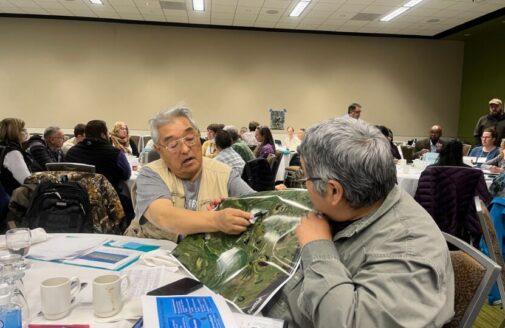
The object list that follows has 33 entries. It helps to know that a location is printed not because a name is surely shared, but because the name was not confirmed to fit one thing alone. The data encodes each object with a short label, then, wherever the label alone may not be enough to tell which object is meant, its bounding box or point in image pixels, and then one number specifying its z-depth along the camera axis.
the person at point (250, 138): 7.35
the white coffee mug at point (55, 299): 0.94
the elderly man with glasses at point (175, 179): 1.58
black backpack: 2.18
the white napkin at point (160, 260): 1.27
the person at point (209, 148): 4.69
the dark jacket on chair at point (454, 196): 2.83
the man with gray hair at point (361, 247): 0.75
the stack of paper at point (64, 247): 1.37
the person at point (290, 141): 8.12
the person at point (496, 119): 6.77
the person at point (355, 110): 5.39
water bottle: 0.83
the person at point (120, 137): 5.53
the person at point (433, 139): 6.62
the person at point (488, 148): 5.09
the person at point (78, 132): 5.00
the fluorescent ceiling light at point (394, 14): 7.46
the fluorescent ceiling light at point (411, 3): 6.92
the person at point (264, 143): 5.53
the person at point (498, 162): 4.47
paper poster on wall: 9.91
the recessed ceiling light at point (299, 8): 7.19
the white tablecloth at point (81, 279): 0.94
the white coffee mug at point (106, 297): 0.95
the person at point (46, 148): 3.98
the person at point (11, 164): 3.28
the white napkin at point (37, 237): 1.50
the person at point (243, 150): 4.23
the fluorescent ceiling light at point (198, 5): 7.36
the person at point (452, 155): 3.02
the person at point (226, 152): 3.68
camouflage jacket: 2.45
